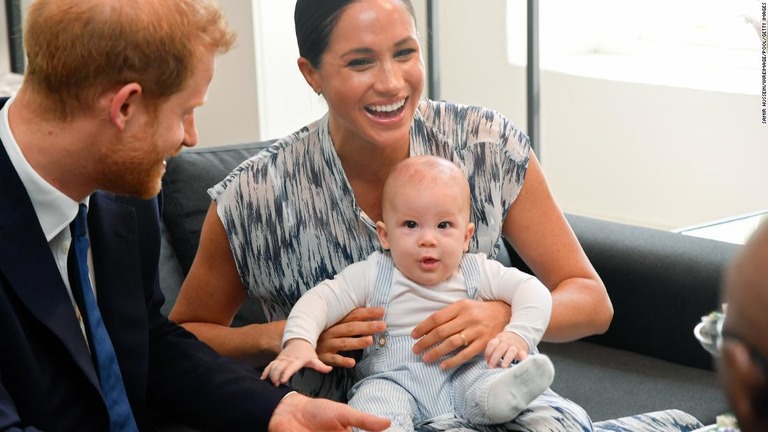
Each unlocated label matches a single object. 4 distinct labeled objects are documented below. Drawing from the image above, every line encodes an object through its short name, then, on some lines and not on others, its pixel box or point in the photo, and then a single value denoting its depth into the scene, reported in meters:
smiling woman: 2.23
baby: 2.03
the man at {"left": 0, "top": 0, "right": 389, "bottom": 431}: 1.70
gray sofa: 2.85
